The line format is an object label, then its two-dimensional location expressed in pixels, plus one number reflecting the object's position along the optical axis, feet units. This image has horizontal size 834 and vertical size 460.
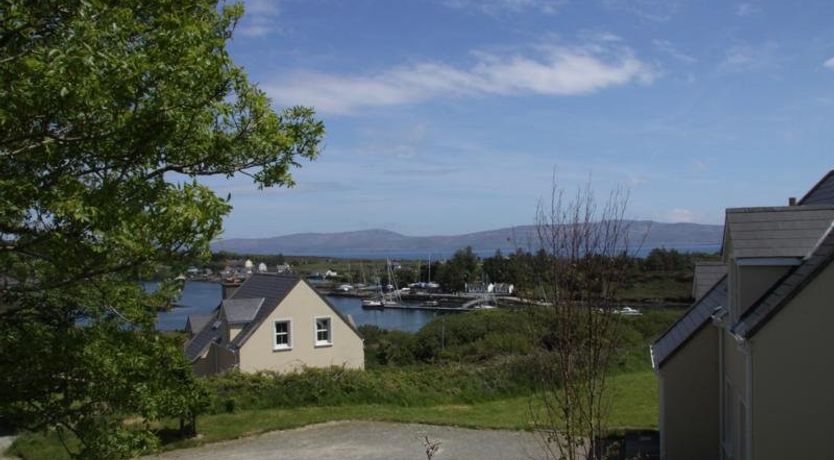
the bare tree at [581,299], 25.35
